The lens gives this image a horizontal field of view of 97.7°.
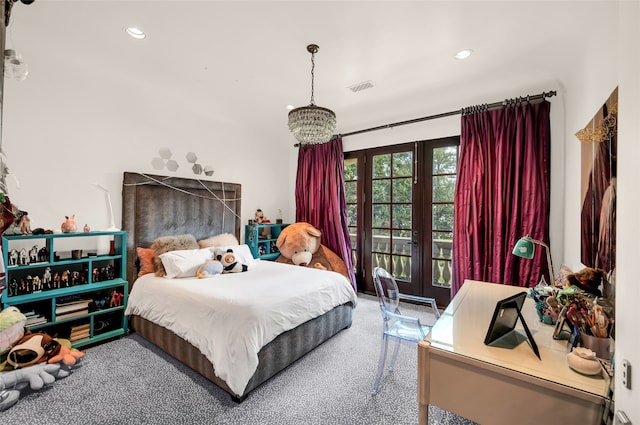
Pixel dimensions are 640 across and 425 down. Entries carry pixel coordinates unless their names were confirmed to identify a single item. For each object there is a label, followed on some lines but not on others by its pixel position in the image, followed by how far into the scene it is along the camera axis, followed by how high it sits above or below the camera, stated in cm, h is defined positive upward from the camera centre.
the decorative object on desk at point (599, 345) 108 -50
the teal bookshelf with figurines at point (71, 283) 227 -63
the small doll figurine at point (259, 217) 422 -4
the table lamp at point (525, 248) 178 -20
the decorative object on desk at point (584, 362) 101 -54
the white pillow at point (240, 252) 315 -45
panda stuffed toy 296 -54
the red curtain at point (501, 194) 276 +24
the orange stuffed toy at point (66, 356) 210 -111
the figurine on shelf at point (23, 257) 227 -37
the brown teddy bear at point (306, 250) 397 -51
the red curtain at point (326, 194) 412 +32
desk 97 -63
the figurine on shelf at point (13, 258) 221 -36
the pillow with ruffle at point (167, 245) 284 -35
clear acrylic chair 203 -83
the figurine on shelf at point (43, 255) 237 -36
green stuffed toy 190 -80
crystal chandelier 225 +76
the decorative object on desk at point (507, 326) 124 -51
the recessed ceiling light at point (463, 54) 235 +138
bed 189 -71
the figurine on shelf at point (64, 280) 247 -60
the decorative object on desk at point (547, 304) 149 -48
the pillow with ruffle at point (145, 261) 290 -50
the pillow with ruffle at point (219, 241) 345 -34
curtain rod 273 +120
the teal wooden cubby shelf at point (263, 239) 397 -37
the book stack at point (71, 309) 239 -84
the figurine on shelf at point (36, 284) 231 -60
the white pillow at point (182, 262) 273 -49
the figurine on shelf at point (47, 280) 239 -58
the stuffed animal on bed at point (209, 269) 278 -56
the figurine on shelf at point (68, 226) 245 -12
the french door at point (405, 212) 348 +5
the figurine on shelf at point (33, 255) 233 -36
